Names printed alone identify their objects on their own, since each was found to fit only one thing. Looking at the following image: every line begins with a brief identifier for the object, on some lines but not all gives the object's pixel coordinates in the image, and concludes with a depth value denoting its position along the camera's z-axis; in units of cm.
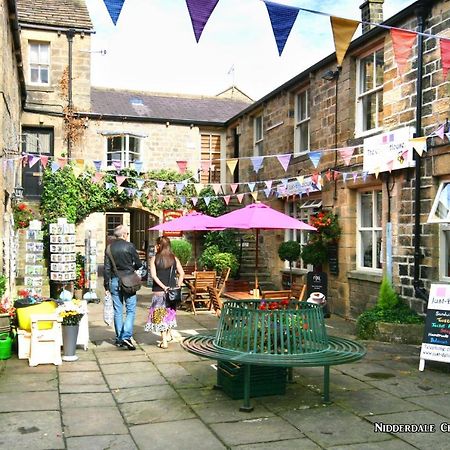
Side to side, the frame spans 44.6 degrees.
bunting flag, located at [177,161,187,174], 1403
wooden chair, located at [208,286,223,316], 1131
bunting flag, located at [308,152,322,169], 1129
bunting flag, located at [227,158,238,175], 1269
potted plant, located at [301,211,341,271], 1177
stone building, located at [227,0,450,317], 897
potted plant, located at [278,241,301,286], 1334
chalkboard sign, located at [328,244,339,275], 1184
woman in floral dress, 814
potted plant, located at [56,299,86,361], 726
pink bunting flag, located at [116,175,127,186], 1796
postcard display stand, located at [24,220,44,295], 1332
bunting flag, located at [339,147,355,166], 1087
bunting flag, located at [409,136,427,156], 882
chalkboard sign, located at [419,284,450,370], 685
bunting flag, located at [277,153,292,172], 1208
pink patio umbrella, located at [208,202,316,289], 1009
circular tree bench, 512
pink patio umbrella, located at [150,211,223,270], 1294
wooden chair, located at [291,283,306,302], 1043
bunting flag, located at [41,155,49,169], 1196
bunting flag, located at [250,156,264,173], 1211
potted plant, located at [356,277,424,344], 866
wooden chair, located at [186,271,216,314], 1220
